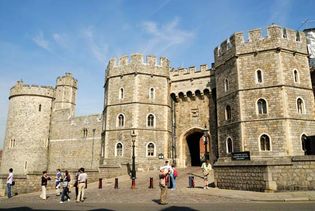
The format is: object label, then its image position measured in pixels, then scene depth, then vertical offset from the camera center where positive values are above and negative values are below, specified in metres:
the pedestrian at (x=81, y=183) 11.63 -0.98
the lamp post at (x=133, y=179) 15.56 -1.09
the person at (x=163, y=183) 9.93 -0.84
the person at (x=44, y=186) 13.32 -1.24
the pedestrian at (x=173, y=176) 14.49 -0.89
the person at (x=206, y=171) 14.21 -0.63
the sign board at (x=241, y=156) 14.18 +0.10
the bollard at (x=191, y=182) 14.82 -1.22
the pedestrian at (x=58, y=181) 14.73 -1.11
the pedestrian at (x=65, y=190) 11.90 -1.29
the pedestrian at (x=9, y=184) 15.02 -1.30
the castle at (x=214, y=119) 18.75 +3.23
